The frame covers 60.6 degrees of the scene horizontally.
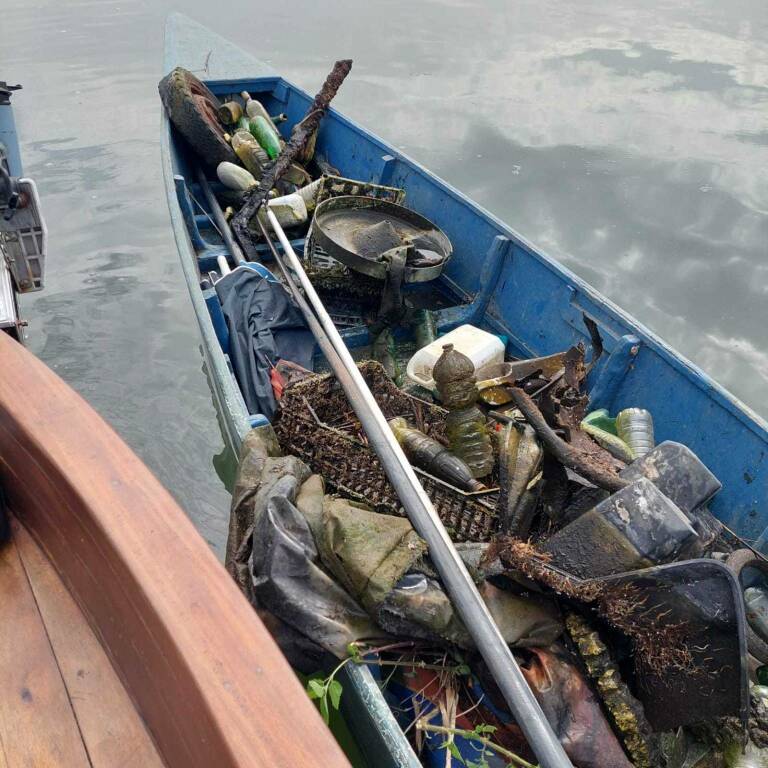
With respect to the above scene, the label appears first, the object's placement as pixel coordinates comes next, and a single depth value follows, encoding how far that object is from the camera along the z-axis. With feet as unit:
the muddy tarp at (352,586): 7.38
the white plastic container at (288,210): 16.87
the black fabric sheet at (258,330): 12.55
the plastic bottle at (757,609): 8.26
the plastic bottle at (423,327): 14.37
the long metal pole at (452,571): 6.31
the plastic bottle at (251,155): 19.22
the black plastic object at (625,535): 7.07
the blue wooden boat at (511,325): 9.92
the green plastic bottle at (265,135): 20.24
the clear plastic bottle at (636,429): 10.78
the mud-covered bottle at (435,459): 9.39
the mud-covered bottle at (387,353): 13.88
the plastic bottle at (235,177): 18.54
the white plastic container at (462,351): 12.24
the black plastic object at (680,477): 8.14
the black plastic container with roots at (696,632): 6.55
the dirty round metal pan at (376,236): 13.52
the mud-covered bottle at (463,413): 10.00
